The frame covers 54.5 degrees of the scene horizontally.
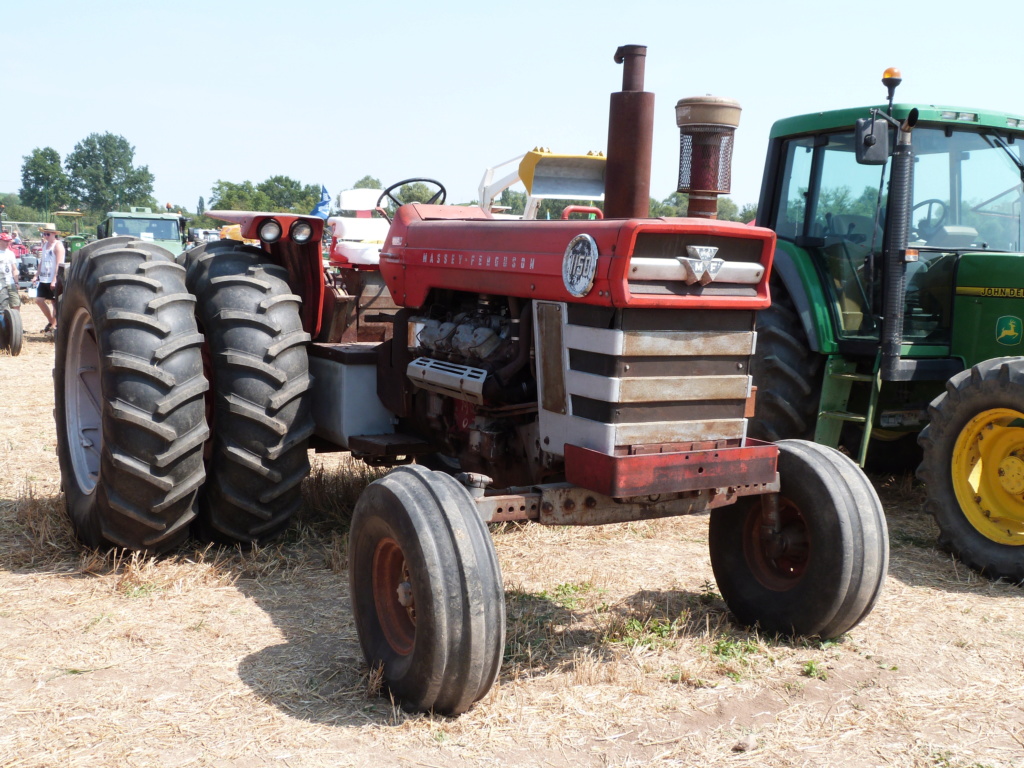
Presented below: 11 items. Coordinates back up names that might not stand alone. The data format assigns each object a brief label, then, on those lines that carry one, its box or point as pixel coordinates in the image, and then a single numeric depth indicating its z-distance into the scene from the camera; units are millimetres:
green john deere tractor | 5465
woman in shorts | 13930
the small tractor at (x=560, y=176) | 6824
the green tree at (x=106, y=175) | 101750
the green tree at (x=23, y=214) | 79644
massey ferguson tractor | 3268
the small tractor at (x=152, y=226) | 18688
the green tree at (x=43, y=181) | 98438
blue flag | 11531
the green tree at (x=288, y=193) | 66812
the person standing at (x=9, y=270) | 12373
